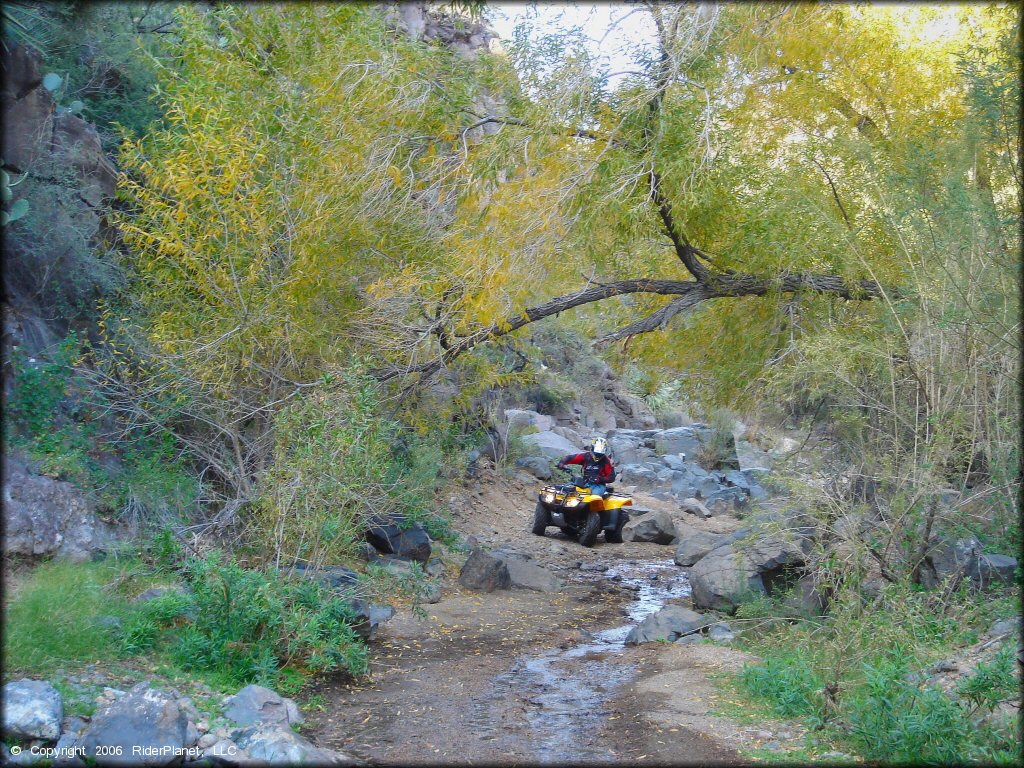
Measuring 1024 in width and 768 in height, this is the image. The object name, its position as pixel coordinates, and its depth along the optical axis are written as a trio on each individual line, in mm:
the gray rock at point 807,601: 8500
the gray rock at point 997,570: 7406
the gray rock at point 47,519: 7254
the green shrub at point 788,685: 6004
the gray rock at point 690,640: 8430
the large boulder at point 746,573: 9414
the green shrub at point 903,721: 4793
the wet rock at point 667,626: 8719
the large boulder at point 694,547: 13859
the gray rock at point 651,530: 16344
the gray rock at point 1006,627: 6228
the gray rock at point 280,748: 4863
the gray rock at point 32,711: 4648
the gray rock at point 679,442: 27656
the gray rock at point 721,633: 8466
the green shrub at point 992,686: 4980
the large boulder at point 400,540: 11422
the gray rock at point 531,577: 11438
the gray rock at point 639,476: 22750
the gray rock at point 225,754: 4922
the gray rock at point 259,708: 5325
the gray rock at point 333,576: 7445
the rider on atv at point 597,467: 15039
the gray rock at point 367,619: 7547
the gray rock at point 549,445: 22006
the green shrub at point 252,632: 6203
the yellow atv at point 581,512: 14945
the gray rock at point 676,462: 24883
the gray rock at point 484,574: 10977
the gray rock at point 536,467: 20922
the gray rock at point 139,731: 4812
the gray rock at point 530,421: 23558
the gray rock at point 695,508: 19678
